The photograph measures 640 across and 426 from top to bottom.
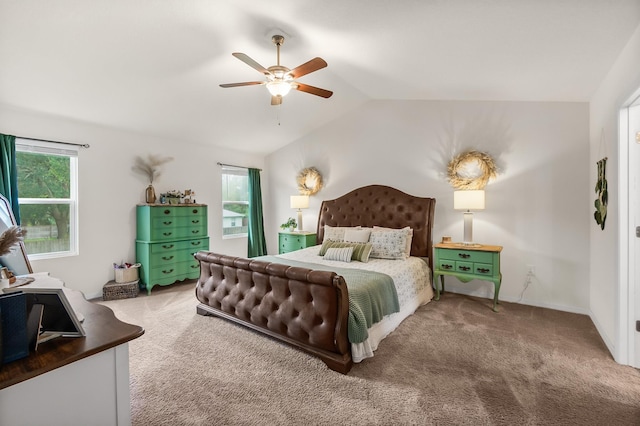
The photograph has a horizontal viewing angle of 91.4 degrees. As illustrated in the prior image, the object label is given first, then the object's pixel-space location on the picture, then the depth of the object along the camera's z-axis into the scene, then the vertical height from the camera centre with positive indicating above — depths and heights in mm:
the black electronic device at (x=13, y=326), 985 -368
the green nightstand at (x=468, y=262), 3551 -613
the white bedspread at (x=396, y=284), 2604 -826
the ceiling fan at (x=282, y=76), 2485 +1173
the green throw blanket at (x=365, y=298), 2375 -743
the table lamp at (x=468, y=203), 3701 +92
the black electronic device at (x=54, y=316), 1142 -394
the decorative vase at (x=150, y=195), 4512 +260
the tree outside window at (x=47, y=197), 3680 +210
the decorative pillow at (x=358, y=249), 3682 -460
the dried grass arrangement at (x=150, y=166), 4547 +704
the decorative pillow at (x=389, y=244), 3844 -413
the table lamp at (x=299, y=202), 5348 +170
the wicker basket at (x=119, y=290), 4070 -1021
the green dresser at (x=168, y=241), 4340 -416
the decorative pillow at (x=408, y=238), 4027 -364
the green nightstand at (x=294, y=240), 5148 -480
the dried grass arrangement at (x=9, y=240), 1156 -97
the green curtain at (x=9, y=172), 3357 +457
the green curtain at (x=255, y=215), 5969 -55
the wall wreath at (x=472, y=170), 3947 +526
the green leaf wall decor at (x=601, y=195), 2814 +134
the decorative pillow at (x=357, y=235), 4098 -316
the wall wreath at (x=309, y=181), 5465 +554
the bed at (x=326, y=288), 2354 -687
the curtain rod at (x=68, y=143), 3587 +868
